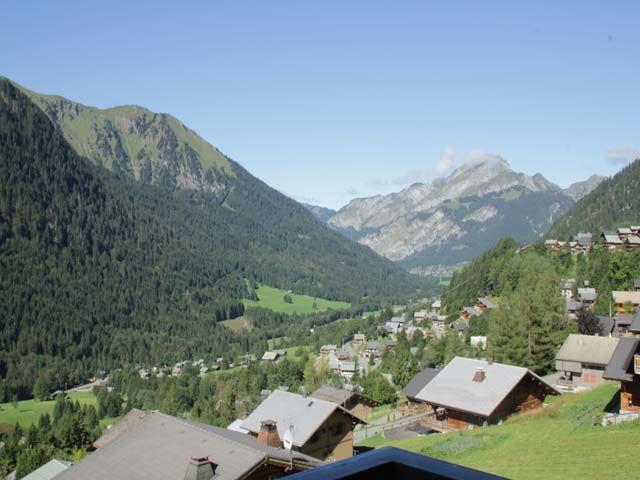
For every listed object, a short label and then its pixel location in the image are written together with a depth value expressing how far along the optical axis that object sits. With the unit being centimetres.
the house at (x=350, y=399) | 6028
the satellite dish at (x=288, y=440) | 3016
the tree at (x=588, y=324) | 6456
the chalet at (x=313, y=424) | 3822
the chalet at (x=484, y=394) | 4041
